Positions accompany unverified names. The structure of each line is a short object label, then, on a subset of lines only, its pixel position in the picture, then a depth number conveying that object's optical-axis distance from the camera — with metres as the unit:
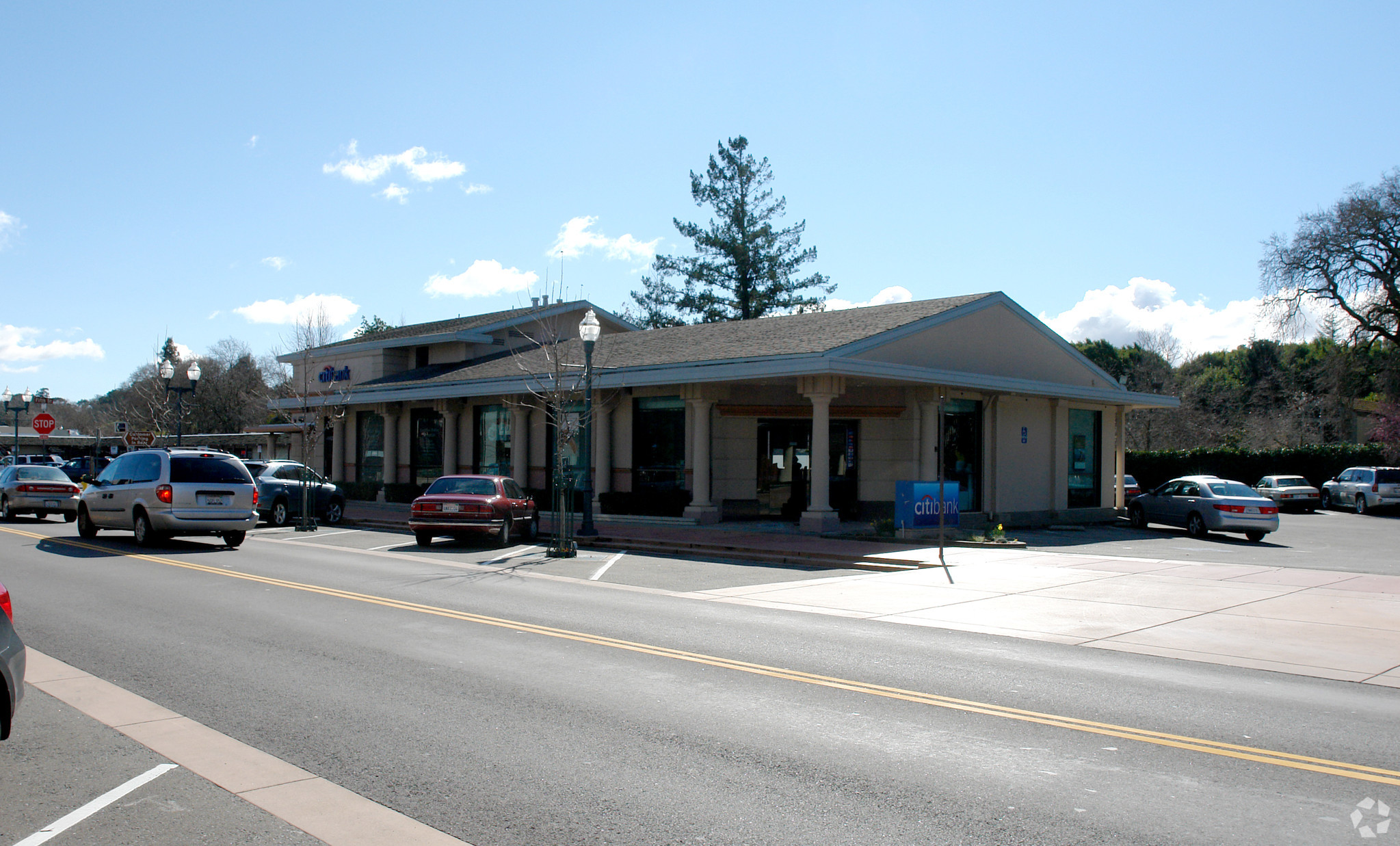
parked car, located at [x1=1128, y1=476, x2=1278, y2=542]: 23.98
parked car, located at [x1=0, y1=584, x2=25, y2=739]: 5.22
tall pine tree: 55.28
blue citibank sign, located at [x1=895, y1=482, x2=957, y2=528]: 20.92
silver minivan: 18.45
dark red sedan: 20.31
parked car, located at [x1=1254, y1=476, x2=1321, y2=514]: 38.59
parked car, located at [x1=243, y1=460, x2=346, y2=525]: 25.38
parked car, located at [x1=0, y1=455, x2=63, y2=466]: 56.56
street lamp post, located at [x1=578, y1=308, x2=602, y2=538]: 20.45
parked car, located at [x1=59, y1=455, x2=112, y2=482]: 51.75
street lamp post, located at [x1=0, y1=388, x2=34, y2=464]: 40.12
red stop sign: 33.12
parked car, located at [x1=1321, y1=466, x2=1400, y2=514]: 36.97
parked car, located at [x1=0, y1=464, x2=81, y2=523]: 26.02
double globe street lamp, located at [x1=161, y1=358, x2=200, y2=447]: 30.26
